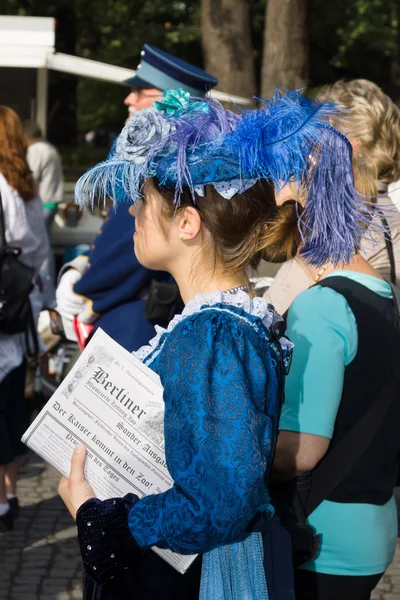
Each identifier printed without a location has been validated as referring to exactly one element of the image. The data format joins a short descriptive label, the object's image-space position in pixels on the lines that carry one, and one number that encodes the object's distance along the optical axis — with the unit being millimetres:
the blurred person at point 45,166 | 9977
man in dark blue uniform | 3613
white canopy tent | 11109
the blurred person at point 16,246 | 4488
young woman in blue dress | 1639
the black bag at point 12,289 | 4453
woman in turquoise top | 2057
